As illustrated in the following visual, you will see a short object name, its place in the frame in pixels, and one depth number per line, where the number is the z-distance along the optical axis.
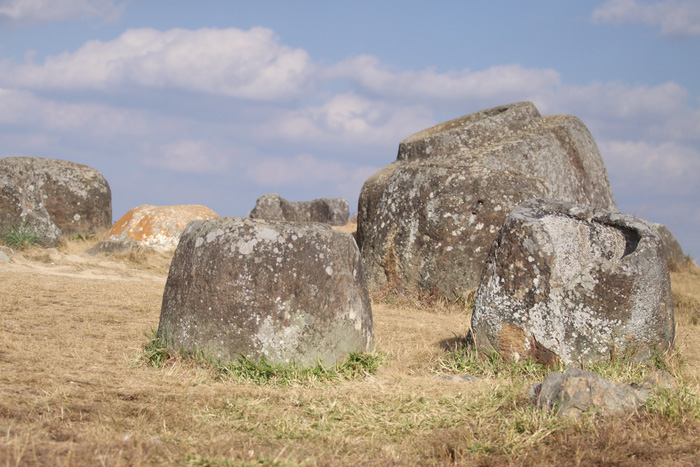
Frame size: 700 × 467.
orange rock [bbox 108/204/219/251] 15.69
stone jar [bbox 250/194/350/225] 28.17
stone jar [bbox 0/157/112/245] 16.89
